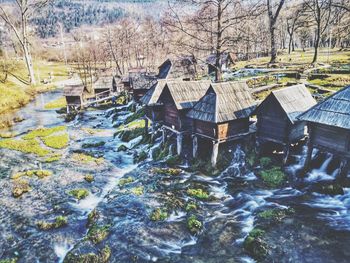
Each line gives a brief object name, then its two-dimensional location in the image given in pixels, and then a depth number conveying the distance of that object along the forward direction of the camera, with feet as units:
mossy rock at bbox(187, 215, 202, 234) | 51.55
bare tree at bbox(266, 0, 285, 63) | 143.91
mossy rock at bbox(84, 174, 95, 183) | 76.54
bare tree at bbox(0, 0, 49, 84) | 199.63
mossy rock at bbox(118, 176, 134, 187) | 73.57
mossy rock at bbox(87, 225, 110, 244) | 50.76
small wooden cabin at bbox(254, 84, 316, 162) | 63.86
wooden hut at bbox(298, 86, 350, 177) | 53.16
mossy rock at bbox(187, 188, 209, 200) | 62.66
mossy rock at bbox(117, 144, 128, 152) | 98.58
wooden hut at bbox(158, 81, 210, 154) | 78.33
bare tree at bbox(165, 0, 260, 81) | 81.27
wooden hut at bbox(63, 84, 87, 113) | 161.99
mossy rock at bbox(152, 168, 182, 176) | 75.20
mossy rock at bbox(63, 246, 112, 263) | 45.99
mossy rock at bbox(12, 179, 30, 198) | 70.74
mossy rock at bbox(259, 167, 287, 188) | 63.62
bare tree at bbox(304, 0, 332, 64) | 139.54
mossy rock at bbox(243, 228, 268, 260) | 44.16
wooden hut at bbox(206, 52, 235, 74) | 194.34
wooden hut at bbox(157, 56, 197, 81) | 150.71
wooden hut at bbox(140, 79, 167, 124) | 93.75
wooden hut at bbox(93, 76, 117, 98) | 188.24
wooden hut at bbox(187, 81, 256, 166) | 69.56
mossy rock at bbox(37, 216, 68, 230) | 56.65
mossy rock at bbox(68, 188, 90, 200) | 68.44
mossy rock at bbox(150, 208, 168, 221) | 55.88
